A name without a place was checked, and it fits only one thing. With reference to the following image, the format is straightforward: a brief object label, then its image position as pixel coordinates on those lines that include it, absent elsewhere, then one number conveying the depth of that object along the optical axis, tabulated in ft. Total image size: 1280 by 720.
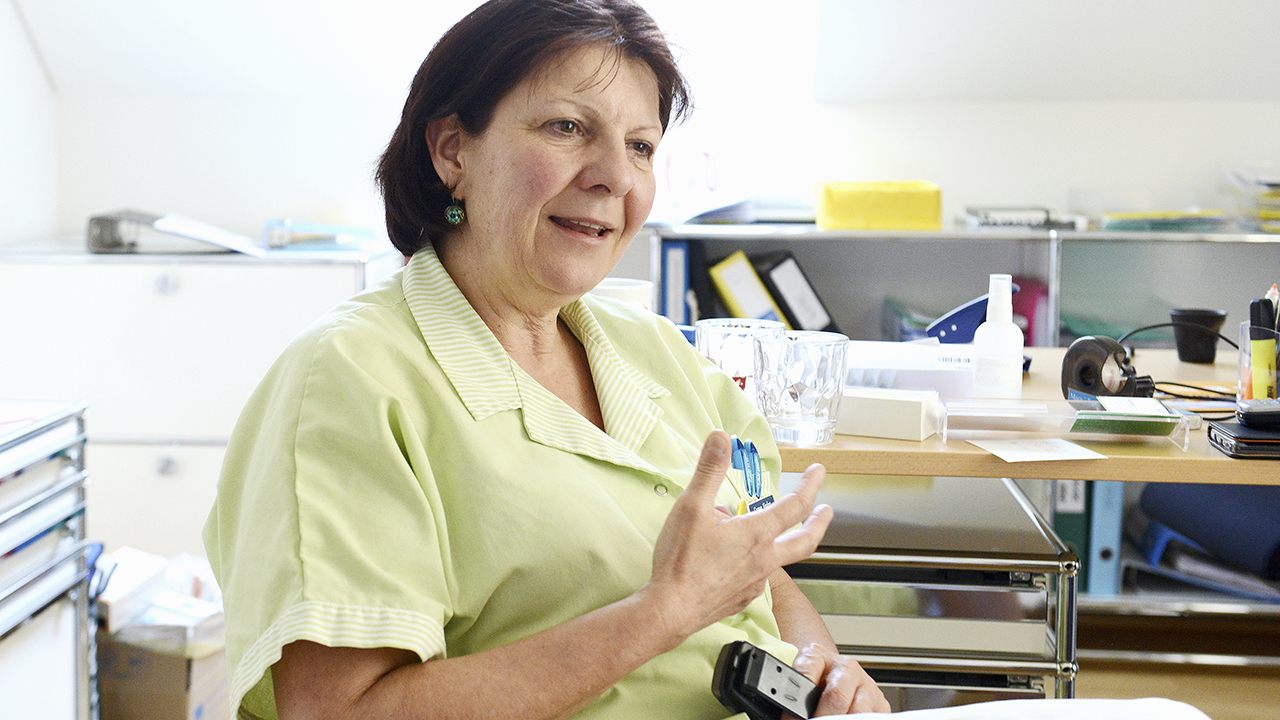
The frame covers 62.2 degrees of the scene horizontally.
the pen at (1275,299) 5.55
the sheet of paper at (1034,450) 4.25
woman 2.70
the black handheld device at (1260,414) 4.25
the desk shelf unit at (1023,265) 10.10
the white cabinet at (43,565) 4.98
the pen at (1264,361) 5.00
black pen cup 6.46
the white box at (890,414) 4.58
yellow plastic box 10.10
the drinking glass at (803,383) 4.46
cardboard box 6.44
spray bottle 5.25
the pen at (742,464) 3.92
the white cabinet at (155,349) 9.13
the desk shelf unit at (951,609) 4.52
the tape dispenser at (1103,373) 5.25
